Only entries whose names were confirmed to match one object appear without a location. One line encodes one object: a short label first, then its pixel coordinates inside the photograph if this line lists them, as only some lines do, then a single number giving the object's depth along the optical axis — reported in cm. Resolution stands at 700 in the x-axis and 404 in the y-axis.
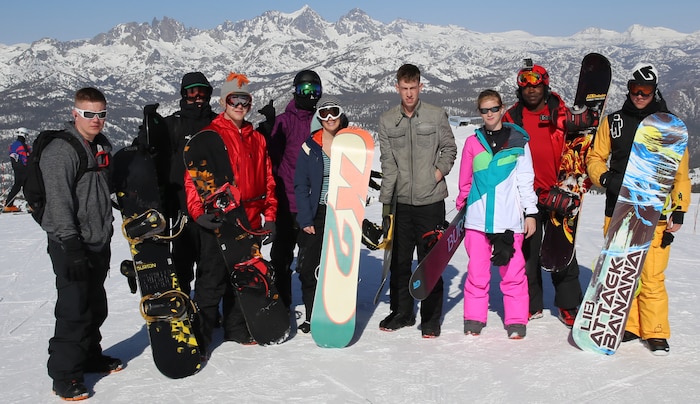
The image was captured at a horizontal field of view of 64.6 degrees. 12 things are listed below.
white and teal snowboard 432
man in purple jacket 475
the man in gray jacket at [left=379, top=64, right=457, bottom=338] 438
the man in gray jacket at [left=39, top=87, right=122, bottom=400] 337
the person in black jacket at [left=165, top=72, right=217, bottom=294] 442
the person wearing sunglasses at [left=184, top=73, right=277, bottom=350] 412
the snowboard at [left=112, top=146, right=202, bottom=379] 387
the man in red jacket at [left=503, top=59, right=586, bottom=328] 443
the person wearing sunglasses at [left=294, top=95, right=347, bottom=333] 437
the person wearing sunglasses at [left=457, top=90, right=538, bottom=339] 419
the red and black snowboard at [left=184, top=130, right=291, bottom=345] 407
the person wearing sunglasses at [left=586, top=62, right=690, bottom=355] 391
